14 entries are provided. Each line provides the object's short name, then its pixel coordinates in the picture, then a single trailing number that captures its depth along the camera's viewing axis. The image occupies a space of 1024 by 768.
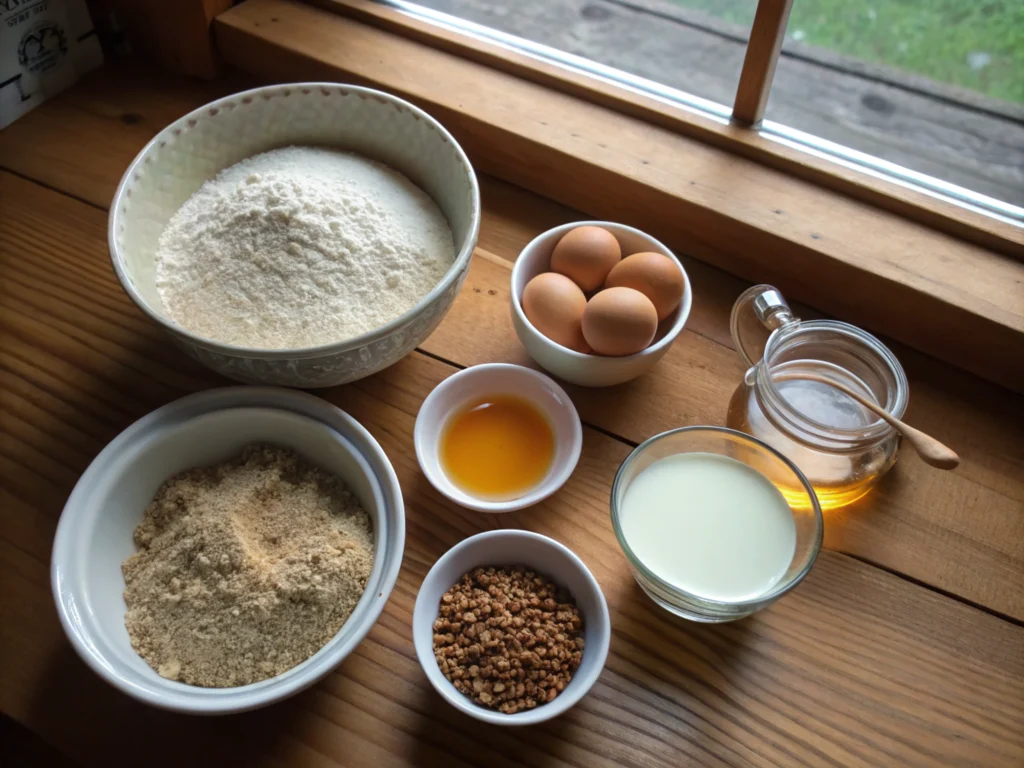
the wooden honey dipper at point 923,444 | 0.66
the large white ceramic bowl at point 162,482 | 0.58
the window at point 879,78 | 0.86
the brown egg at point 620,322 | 0.73
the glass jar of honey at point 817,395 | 0.71
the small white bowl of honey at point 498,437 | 0.73
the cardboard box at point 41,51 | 0.92
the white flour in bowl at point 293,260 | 0.72
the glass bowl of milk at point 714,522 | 0.65
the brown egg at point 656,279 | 0.76
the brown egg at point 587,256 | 0.79
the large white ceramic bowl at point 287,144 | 0.68
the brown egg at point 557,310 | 0.76
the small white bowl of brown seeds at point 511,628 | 0.61
